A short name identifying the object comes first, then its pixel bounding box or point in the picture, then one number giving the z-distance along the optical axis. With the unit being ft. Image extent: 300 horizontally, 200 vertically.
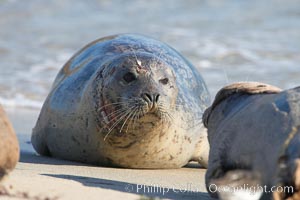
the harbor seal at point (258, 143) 25.98
